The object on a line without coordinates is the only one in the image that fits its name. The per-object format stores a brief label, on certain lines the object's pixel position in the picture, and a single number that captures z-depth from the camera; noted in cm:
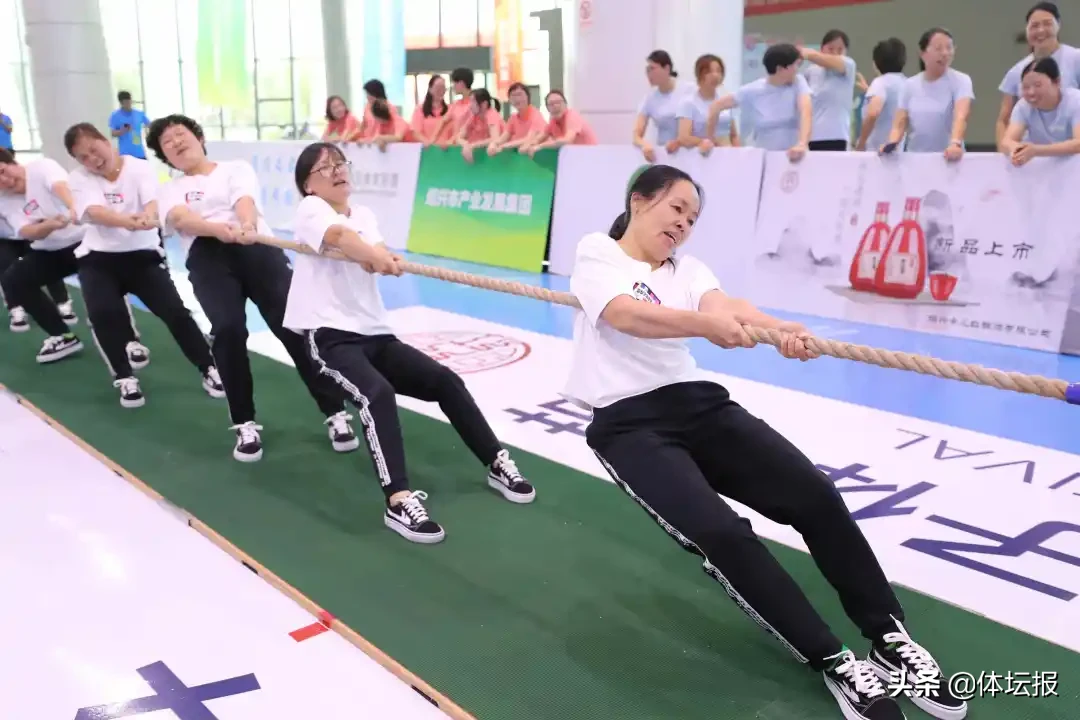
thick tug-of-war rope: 174
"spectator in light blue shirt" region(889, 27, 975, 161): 551
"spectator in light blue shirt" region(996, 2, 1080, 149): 497
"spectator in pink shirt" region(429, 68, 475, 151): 855
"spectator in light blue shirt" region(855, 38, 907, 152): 607
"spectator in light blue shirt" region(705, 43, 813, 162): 595
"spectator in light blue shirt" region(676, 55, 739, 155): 643
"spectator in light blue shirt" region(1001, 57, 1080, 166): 485
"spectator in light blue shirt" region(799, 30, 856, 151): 629
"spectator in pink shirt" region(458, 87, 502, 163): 805
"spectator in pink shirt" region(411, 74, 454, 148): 873
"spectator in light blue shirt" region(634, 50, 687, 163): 679
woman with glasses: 309
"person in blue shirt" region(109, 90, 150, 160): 1223
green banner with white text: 760
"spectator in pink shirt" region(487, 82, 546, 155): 770
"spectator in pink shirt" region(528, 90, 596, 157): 748
